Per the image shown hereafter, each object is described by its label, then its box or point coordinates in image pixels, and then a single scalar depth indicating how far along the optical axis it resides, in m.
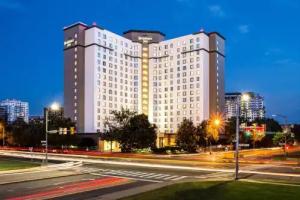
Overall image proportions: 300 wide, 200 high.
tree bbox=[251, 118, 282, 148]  90.93
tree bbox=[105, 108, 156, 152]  58.96
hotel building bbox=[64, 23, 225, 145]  96.28
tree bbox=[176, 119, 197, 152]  64.12
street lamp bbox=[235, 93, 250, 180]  23.76
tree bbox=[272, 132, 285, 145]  76.40
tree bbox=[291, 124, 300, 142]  113.41
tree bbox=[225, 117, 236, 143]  81.64
